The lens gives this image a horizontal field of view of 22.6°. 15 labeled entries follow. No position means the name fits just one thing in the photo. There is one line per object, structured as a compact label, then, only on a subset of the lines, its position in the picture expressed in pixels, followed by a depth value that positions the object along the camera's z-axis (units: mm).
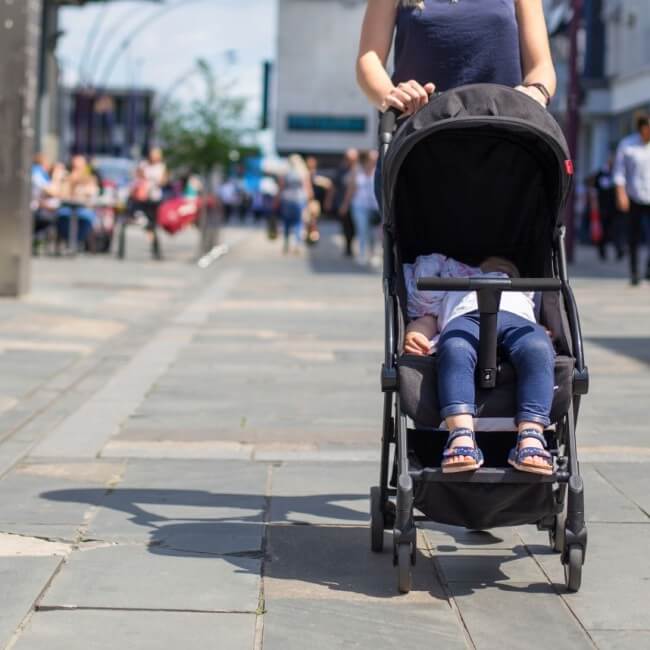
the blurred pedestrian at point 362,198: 26109
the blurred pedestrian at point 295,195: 29250
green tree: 37516
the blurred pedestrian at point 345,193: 27231
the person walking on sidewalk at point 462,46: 5488
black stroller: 4777
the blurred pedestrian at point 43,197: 24891
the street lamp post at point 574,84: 27125
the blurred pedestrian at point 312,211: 30359
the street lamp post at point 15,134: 15695
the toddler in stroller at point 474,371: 4734
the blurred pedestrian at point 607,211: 26594
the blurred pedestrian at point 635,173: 17703
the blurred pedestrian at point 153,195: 26375
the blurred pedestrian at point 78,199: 25625
